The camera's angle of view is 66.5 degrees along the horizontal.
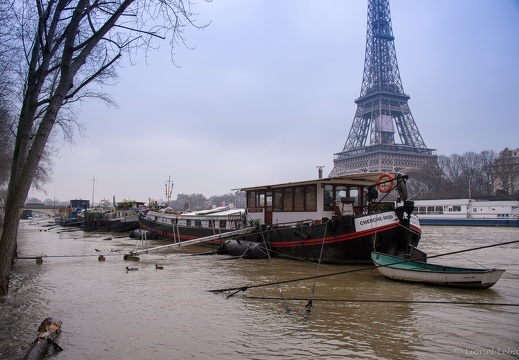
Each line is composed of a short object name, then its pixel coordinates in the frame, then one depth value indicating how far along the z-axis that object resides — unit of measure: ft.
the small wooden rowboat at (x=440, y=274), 36.23
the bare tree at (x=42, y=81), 27.12
